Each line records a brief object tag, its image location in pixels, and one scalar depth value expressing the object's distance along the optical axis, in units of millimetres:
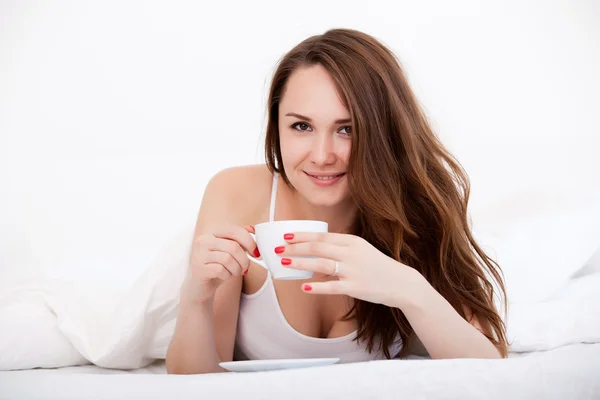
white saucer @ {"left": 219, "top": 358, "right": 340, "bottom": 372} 1363
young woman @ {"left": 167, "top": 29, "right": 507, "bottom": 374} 1763
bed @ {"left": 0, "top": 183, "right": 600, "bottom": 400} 1159
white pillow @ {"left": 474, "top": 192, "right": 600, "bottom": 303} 2555
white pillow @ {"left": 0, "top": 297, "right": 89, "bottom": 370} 1833
